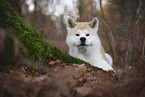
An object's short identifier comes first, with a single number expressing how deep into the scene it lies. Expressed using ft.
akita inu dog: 12.70
